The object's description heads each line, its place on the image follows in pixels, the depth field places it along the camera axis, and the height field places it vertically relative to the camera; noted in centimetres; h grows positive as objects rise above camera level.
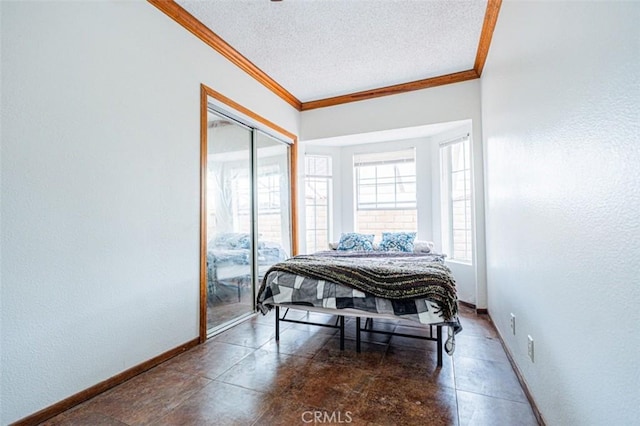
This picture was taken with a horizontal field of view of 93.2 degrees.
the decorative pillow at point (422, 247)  388 -38
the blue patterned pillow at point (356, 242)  416 -33
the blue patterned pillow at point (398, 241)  398 -32
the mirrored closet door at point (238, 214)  301 +6
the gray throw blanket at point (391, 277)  214 -46
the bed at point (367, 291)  214 -56
